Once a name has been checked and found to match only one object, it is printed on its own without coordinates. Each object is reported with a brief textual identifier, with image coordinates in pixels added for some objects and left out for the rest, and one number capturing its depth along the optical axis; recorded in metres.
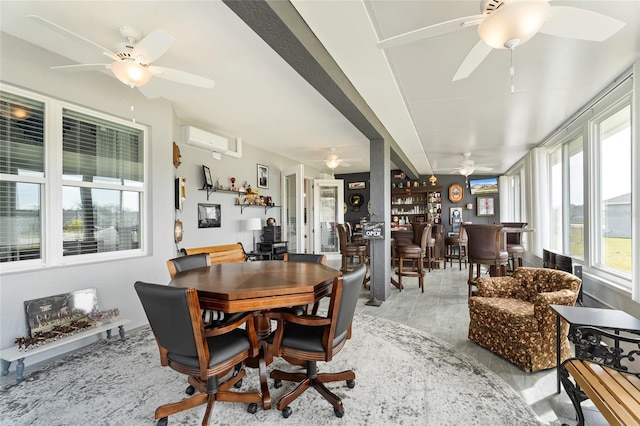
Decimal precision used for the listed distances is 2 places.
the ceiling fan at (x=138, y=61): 1.86
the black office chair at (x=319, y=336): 1.68
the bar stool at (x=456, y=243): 6.55
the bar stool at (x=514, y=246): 4.46
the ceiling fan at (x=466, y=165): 6.04
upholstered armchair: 2.22
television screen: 8.75
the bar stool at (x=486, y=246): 3.93
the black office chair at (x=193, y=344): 1.45
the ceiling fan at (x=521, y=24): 1.36
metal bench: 1.21
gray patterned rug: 1.75
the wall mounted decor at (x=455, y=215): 8.86
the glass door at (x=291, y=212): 6.06
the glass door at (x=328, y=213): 7.98
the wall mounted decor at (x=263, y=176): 5.82
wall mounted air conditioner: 4.04
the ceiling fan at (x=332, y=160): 5.83
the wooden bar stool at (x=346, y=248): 5.07
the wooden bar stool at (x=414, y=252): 4.62
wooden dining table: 1.68
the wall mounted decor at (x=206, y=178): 4.46
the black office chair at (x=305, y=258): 2.87
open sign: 4.09
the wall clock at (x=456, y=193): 8.91
